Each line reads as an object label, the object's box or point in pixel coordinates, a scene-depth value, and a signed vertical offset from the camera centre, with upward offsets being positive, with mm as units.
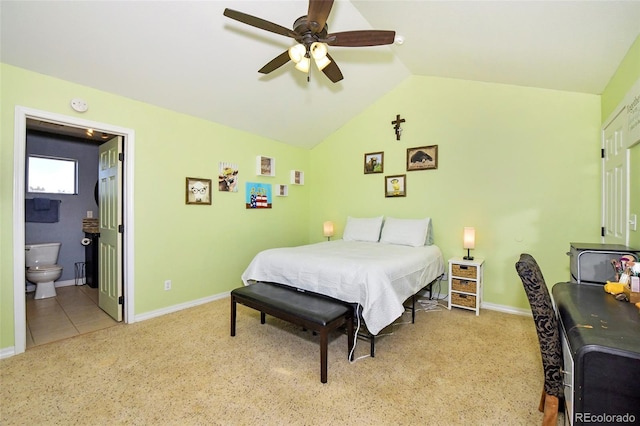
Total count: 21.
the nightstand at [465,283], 3305 -841
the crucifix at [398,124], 4173 +1312
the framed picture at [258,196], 4246 +251
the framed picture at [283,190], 4691 +363
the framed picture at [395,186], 4207 +406
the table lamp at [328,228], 4766 -267
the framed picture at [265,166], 4336 +721
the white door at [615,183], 2205 +271
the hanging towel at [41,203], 4219 +104
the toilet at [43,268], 3826 -796
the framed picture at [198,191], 3531 +263
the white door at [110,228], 3102 -197
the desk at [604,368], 977 -547
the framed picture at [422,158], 3921 +783
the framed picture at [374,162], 4418 +795
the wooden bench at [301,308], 2070 -781
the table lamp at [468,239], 3488 -319
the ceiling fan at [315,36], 1889 +1308
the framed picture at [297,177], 4887 +610
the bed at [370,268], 2338 -533
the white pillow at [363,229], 4102 -253
